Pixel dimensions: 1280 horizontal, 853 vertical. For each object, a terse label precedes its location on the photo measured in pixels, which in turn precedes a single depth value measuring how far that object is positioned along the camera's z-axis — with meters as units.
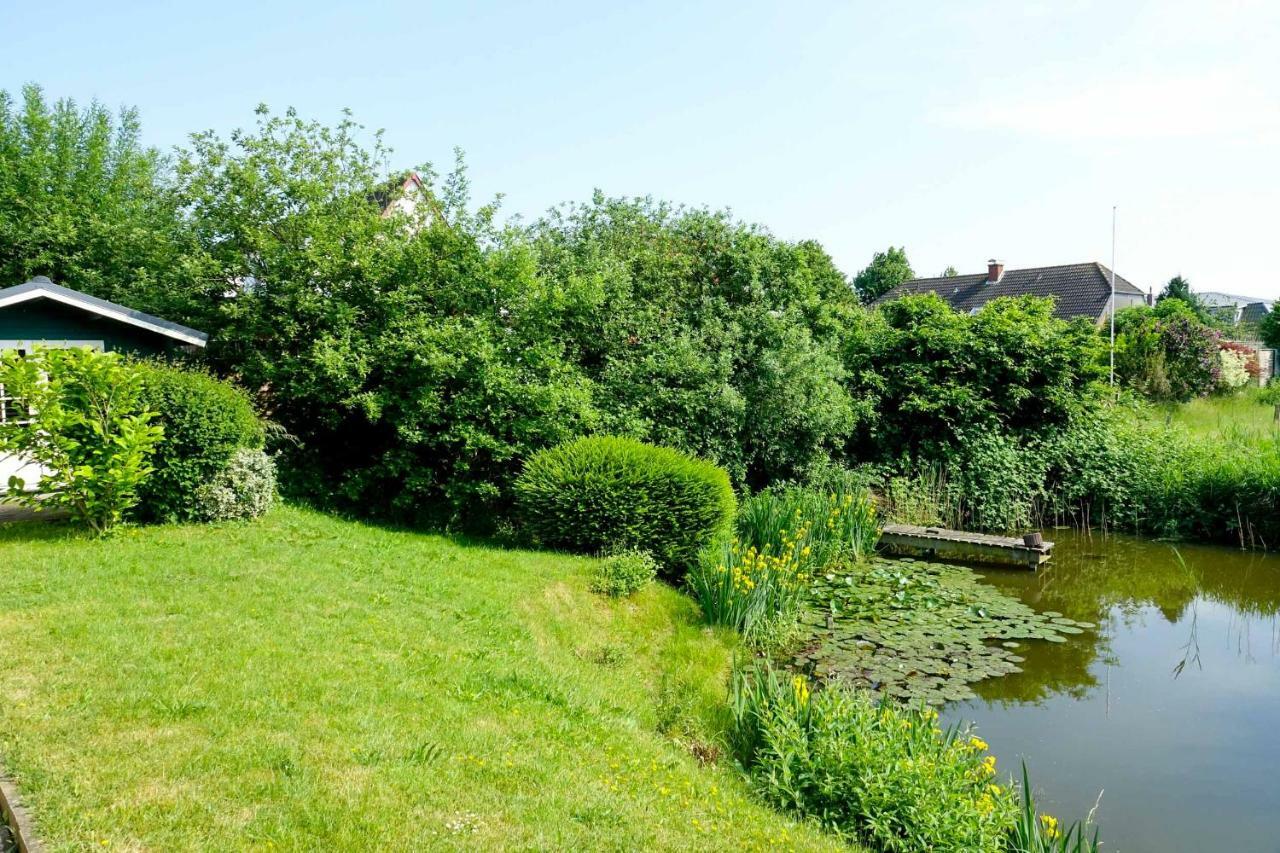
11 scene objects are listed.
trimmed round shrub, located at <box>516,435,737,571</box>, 10.62
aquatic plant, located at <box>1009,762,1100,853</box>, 5.12
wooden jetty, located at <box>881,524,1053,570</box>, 13.29
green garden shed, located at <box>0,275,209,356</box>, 12.53
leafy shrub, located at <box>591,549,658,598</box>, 9.55
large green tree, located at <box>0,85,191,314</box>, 15.26
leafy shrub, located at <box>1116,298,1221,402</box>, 25.86
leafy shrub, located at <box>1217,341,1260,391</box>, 27.66
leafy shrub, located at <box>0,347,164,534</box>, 9.24
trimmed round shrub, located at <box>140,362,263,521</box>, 10.26
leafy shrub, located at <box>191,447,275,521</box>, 10.47
